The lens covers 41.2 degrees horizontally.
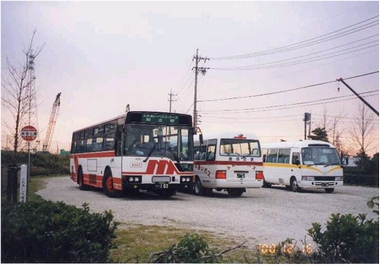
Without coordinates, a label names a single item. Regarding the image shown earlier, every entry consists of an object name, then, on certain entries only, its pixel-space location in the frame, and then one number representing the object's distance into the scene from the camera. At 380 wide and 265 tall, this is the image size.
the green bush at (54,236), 5.34
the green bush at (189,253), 5.54
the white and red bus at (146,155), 10.12
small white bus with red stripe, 12.37
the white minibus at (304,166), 11.33
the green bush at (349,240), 5.63
